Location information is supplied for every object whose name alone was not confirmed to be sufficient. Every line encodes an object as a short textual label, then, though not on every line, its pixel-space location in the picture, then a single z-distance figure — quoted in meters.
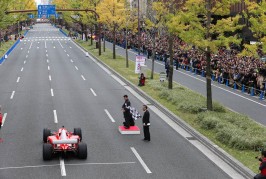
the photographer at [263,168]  12.98
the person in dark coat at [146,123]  20.08
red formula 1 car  16.86
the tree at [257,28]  25.09
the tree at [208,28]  24.66
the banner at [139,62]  40.97
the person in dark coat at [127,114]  21.83
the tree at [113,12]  60.25
